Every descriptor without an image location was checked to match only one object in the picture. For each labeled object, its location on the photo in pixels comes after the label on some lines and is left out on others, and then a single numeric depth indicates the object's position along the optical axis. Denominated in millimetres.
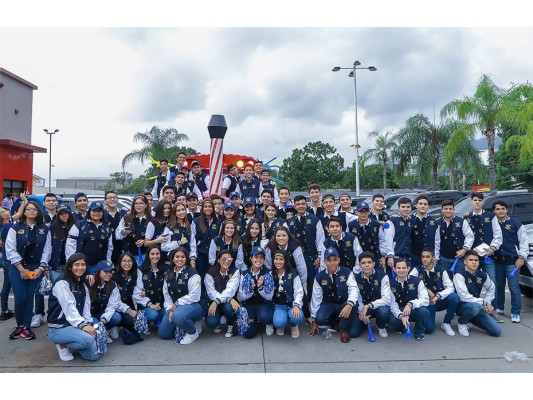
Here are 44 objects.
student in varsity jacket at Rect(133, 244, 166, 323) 4750
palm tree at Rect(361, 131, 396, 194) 26625
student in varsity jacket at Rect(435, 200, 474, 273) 5344
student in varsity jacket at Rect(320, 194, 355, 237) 5387
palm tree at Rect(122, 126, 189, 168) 24062
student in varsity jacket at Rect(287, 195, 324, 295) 5352
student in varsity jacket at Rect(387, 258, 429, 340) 4590
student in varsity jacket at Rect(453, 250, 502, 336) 4746
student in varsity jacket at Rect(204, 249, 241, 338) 4691
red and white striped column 7461
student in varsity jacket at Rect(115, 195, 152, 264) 5306
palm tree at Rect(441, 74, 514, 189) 14562
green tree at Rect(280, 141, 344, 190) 46469
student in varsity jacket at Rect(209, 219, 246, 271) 5062
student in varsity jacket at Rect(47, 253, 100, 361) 3984
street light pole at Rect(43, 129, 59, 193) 32078
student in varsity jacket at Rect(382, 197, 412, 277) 5273
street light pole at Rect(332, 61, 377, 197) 20156
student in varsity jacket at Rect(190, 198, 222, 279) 5410
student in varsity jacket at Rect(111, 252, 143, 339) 4754
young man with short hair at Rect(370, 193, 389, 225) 5644
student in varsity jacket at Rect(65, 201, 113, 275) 4910
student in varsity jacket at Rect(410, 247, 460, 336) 4823
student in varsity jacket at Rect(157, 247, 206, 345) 4508
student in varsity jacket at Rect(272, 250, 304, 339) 4656
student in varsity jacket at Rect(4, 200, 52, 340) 4602
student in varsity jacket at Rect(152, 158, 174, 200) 7679
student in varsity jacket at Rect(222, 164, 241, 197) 7855
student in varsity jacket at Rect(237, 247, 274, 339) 4742
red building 16000
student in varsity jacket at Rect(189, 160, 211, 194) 7723
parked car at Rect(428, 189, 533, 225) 8789
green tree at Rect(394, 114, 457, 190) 19406
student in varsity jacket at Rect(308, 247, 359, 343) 4711
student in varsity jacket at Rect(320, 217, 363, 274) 5066
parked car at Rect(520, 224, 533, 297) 5453
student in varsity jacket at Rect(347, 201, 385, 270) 5293
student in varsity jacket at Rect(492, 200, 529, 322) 5223
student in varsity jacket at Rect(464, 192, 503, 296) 5359
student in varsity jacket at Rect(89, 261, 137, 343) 4418
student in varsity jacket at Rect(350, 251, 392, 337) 4621
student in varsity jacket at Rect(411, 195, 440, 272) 5438
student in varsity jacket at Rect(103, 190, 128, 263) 5297
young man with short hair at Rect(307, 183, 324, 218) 5727
